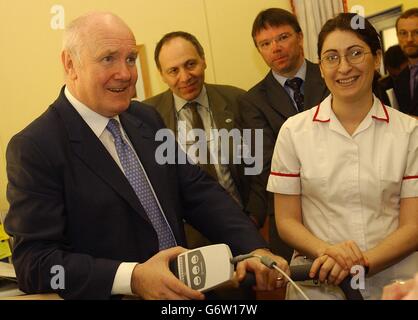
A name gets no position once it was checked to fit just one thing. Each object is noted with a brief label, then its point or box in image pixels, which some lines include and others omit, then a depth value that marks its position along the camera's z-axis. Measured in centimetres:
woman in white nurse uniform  156
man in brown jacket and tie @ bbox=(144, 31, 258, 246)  236
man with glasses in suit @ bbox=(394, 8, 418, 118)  262
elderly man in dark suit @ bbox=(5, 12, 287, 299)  124
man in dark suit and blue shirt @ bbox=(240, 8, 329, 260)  220
